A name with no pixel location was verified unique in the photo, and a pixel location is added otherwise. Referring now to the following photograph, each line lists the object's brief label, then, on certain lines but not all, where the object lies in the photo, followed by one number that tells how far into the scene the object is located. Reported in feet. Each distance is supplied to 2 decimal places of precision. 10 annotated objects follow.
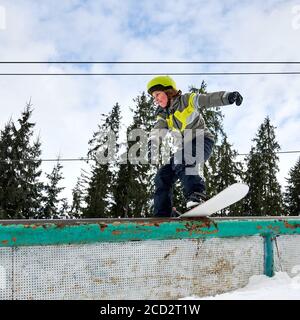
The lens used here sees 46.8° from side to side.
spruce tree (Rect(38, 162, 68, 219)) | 110.52
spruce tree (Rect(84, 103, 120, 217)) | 102.42
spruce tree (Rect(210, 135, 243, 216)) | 116.16
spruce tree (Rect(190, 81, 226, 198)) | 86.28
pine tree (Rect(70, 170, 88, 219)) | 110.93
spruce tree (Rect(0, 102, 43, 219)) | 99.19
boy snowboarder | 10.30
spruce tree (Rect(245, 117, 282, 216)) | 118.42
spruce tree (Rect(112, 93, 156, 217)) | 98.44
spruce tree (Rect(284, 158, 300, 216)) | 136.77
